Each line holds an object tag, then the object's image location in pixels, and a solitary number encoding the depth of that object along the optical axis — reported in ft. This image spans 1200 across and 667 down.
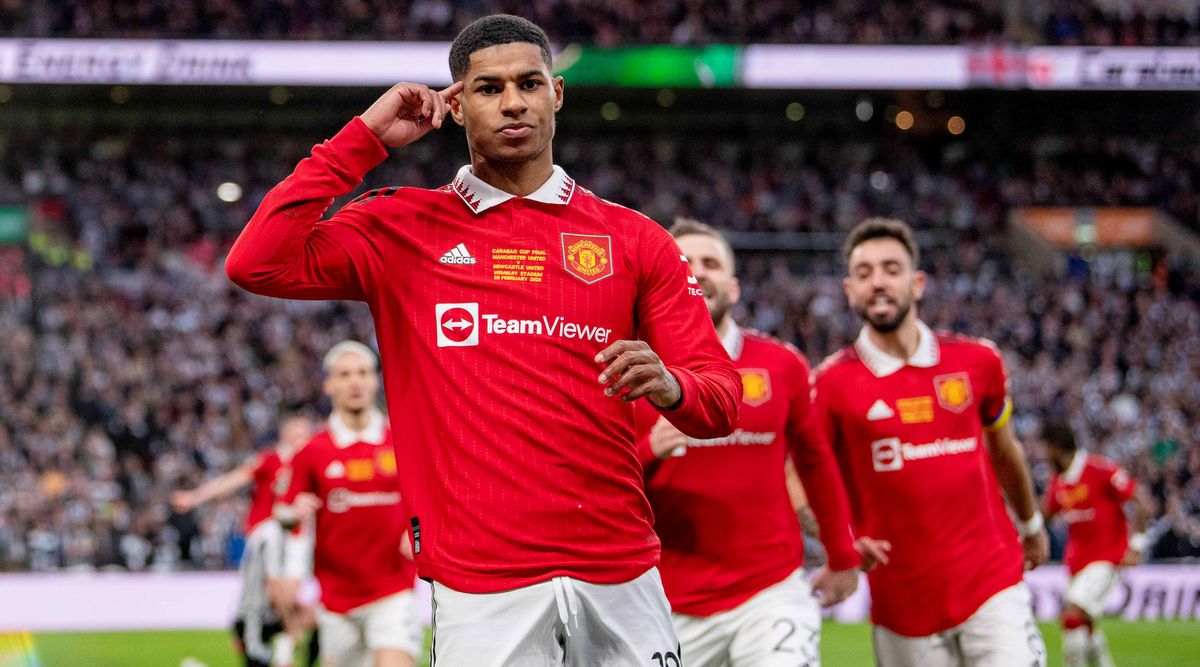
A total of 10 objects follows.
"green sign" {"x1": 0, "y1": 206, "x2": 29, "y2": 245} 90.84
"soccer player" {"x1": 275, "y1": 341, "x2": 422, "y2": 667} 27.71
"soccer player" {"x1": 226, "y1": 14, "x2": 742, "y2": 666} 10.64
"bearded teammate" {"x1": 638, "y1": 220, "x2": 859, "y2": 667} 17.63
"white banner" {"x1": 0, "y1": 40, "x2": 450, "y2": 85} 82.99
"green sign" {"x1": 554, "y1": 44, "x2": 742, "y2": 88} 87.81
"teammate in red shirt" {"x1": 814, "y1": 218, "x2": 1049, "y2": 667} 19.06
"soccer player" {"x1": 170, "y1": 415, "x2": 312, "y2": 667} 34.71
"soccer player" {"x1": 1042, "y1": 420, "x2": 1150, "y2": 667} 38.60
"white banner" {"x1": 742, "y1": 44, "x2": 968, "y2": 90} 89.92
